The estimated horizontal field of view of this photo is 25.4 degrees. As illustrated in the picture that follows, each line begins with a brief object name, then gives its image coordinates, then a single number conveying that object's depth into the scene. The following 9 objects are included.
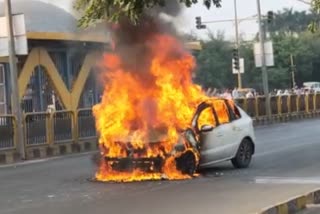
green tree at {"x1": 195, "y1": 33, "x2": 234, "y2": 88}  72.62
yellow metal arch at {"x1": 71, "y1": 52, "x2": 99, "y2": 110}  31.03
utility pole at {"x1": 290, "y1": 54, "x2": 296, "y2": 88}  80.09
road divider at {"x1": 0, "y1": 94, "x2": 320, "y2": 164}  19.02
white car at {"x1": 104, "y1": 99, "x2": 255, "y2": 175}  12.20
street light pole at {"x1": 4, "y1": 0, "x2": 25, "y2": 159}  18.83
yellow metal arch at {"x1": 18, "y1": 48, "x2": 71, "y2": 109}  28.52
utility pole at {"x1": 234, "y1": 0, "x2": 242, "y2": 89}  61.83
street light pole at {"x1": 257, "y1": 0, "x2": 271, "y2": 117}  32.38
